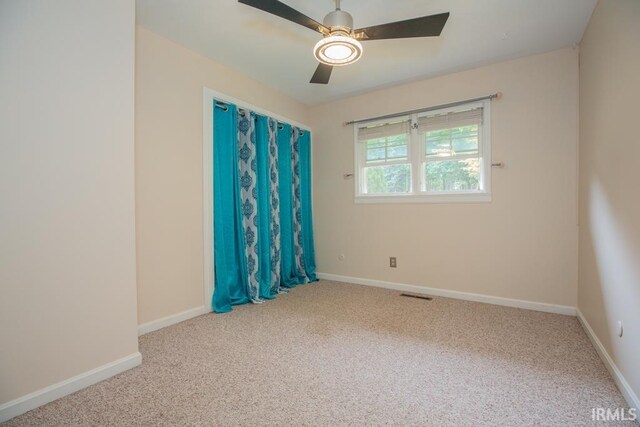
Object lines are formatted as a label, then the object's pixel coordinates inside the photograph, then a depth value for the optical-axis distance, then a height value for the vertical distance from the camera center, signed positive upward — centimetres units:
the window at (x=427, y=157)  310 +63
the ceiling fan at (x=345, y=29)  179 +123
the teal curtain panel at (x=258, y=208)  293 +4
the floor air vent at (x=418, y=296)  321 -99
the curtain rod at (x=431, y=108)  296 +117
